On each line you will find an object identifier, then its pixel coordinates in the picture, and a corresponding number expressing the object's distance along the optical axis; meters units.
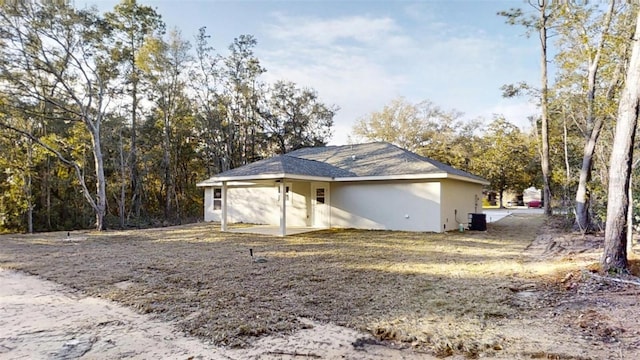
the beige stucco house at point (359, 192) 11.79
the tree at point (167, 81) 18.33
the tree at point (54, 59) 12.20
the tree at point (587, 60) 9.49
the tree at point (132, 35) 15.38
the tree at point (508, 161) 24.73
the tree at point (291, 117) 26.34
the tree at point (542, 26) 12.93
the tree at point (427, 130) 27.13
